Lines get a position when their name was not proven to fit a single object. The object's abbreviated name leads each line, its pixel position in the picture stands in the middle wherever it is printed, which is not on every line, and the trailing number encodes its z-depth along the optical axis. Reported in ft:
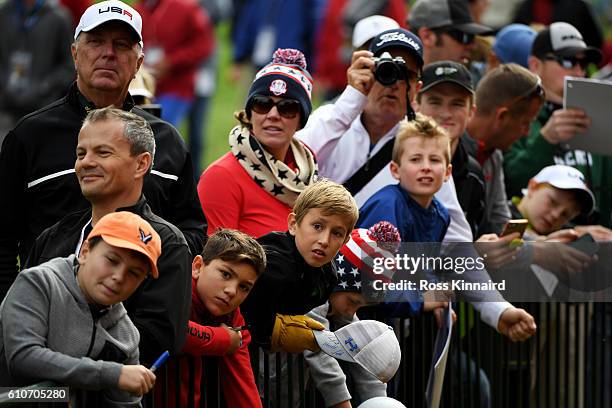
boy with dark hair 38.29
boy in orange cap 32.73
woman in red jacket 44.09
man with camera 48.83
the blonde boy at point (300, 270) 40.45
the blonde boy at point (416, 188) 46.03
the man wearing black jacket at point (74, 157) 40.14
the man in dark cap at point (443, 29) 60.90
